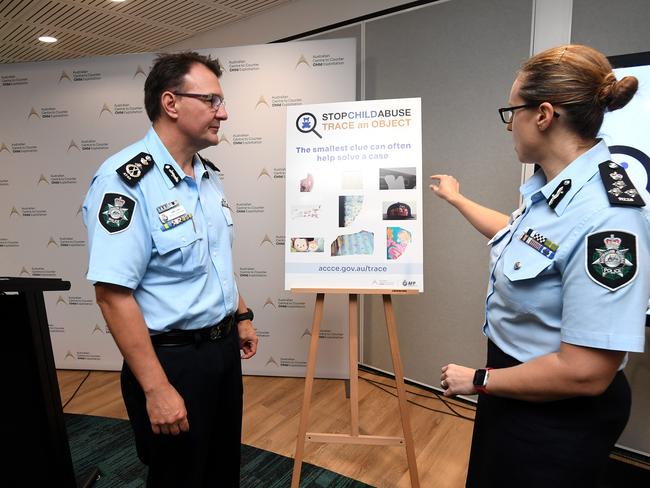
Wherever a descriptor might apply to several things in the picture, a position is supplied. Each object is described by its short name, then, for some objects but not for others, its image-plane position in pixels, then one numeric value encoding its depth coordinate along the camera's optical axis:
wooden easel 1.66
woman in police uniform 0.73
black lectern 1.20
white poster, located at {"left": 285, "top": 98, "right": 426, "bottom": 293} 1.76
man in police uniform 1.05
